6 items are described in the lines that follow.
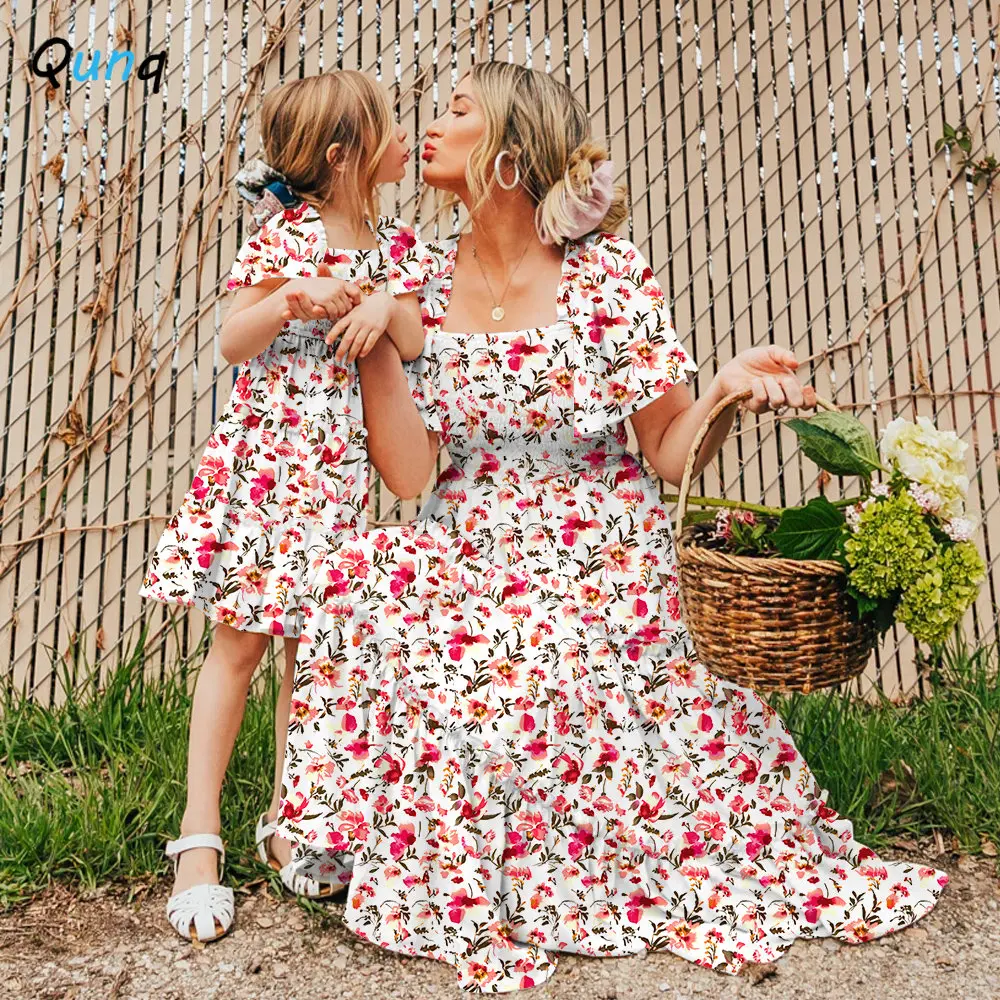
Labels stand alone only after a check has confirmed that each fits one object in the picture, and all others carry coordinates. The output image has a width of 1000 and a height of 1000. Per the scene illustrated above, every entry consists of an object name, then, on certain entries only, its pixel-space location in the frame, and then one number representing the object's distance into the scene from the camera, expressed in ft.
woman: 5.64
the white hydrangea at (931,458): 5.35
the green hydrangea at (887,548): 5.02
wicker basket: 5.08
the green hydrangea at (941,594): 5.13
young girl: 5.99
